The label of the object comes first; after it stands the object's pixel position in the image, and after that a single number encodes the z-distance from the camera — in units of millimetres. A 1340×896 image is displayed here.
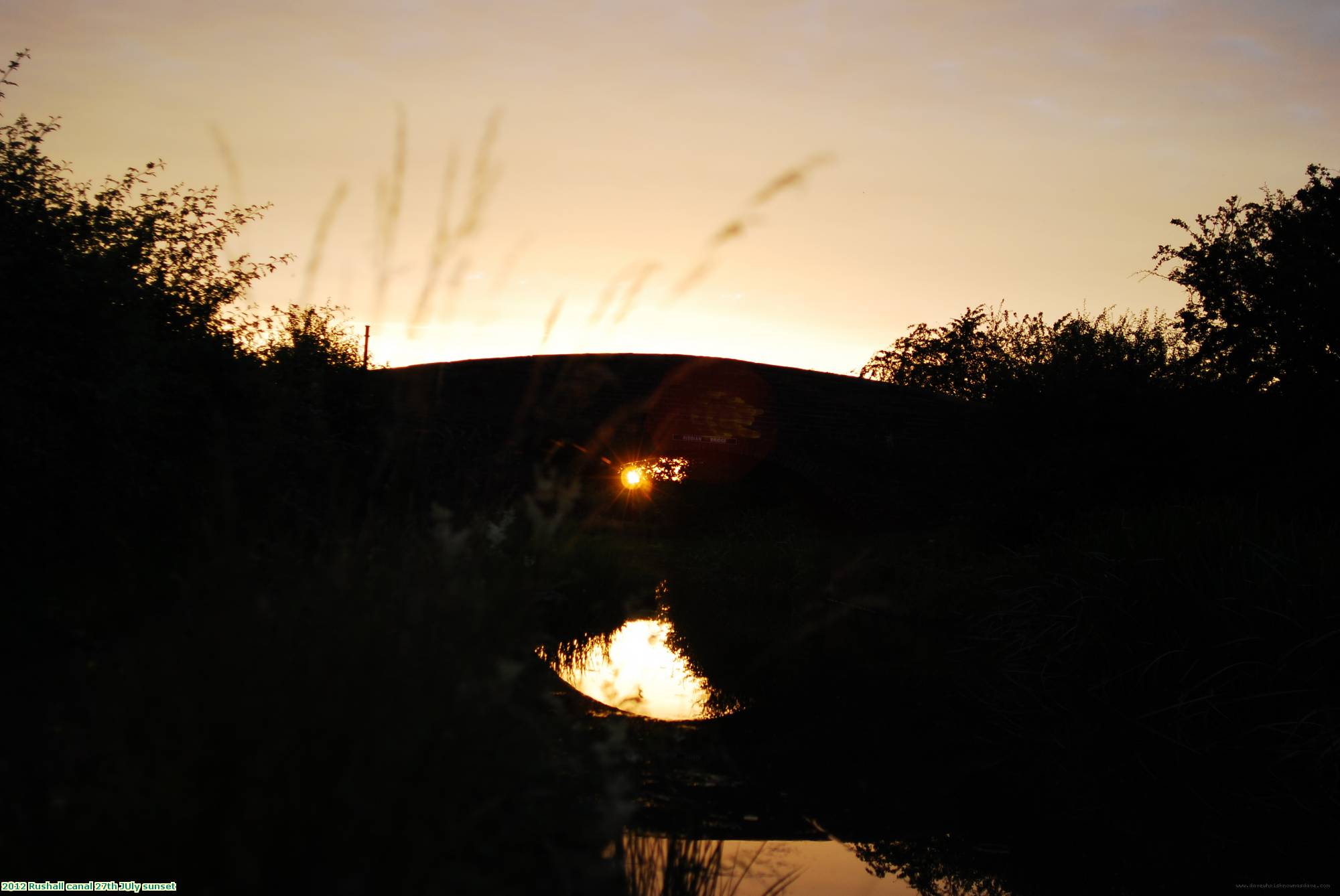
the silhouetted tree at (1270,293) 14430
